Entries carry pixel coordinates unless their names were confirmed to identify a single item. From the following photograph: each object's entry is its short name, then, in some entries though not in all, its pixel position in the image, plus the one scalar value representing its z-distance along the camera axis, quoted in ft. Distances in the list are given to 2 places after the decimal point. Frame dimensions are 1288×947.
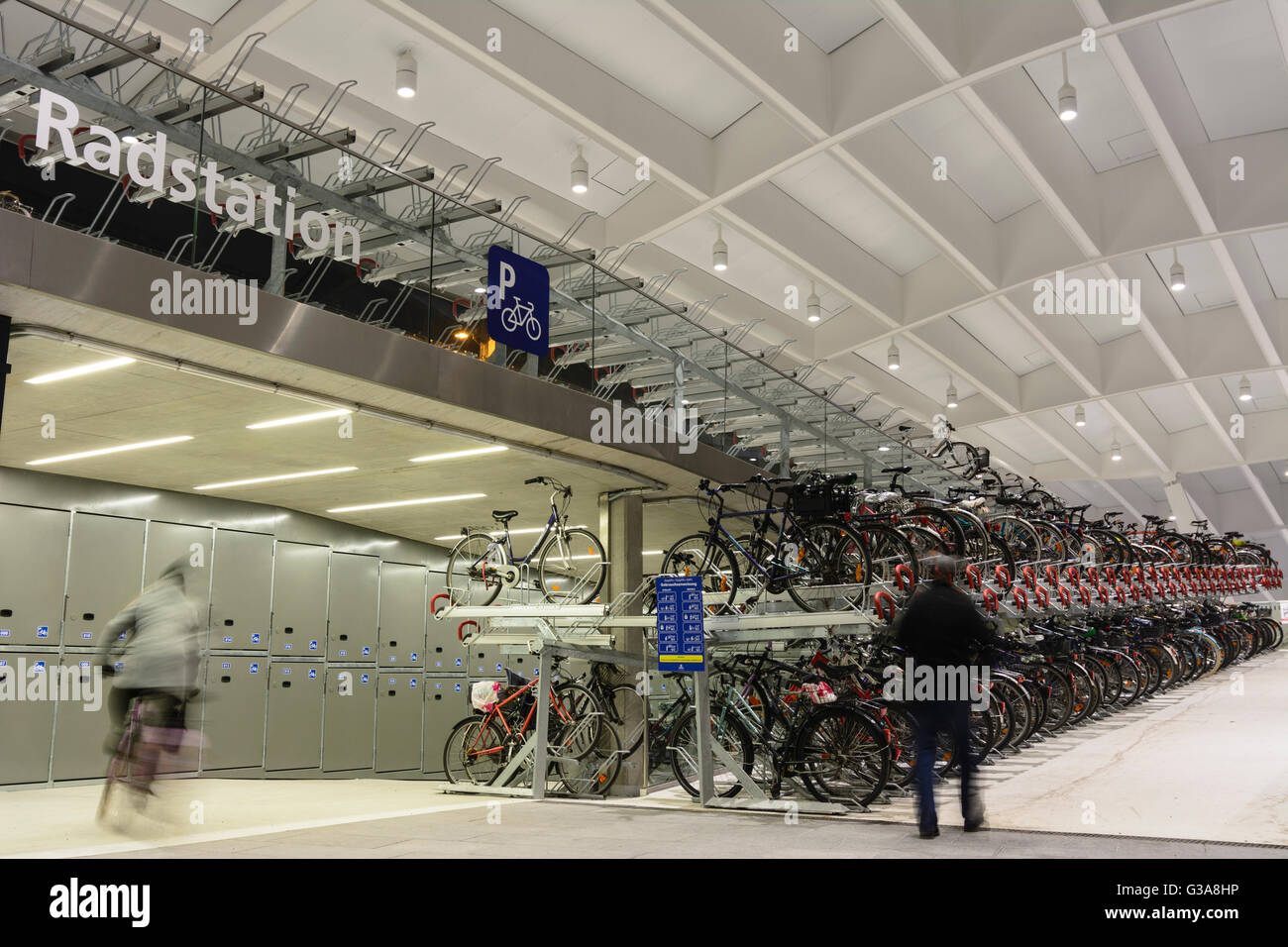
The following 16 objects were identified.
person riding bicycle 19.94
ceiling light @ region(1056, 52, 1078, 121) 35.14
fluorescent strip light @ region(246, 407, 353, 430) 25.90
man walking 18.98
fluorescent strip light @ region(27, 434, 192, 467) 29.28
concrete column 33.40
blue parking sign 27.35
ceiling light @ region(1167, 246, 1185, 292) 50.80
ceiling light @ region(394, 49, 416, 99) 33.09
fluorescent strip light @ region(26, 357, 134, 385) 21.61
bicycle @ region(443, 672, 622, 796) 32.91
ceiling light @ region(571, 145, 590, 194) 39.74
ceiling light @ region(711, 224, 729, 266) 45.80
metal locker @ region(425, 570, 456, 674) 49.96
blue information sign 26.48
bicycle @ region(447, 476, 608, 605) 34.14
